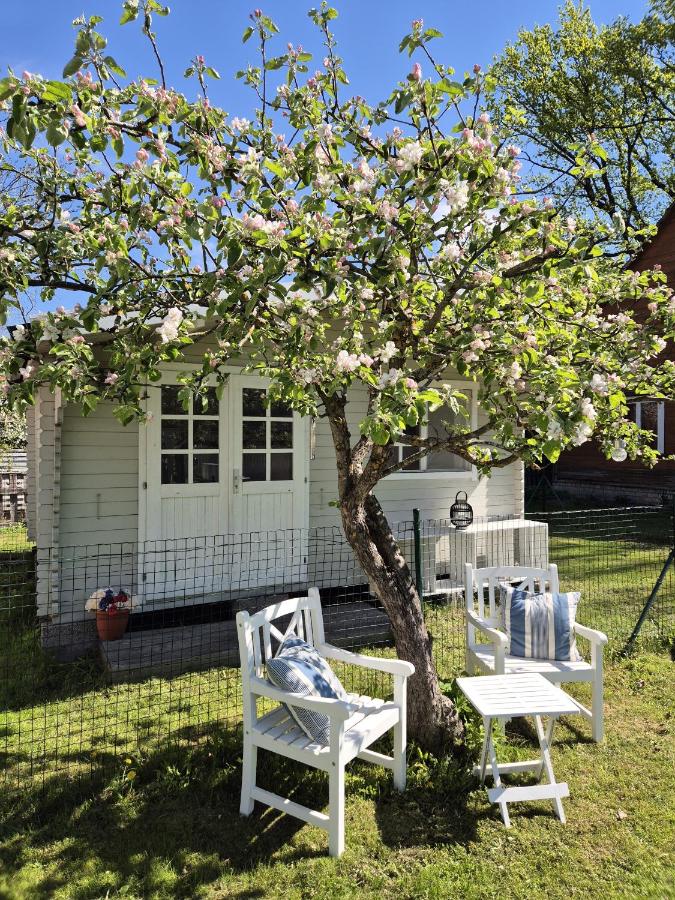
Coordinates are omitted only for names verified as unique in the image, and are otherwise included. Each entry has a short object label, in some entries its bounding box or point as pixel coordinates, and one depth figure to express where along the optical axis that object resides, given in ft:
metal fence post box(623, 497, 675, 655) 17.49
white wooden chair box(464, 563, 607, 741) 13.15
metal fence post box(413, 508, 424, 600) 17.25
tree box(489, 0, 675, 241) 65.87
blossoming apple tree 8.83
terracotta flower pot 17.97
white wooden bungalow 19.15
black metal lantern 23.86
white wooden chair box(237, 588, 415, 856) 9.68
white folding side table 10.42
